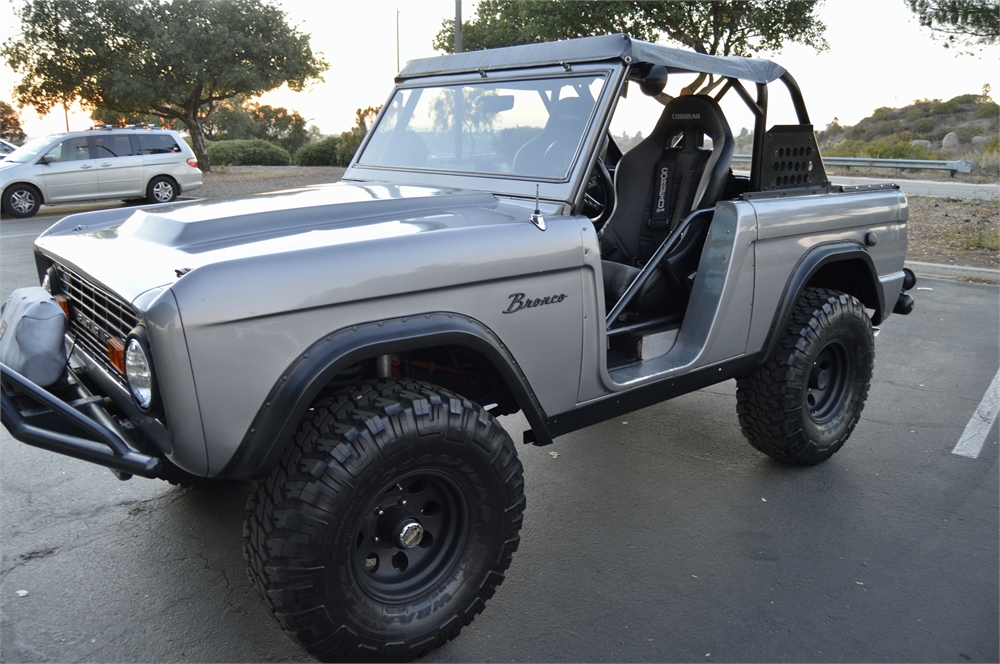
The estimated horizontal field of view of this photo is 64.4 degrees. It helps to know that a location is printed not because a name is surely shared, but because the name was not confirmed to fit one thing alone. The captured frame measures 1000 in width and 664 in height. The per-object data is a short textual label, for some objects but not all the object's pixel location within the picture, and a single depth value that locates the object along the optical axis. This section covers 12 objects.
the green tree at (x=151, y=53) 21.52
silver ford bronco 2.28
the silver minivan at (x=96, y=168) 14.07
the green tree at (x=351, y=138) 24.34
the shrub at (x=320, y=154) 25.69
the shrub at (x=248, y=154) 25.70
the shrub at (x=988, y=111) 36.34
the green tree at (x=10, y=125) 34.41
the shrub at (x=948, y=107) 40.16
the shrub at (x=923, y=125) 37.84
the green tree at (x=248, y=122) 39.09
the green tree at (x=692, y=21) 18.88
